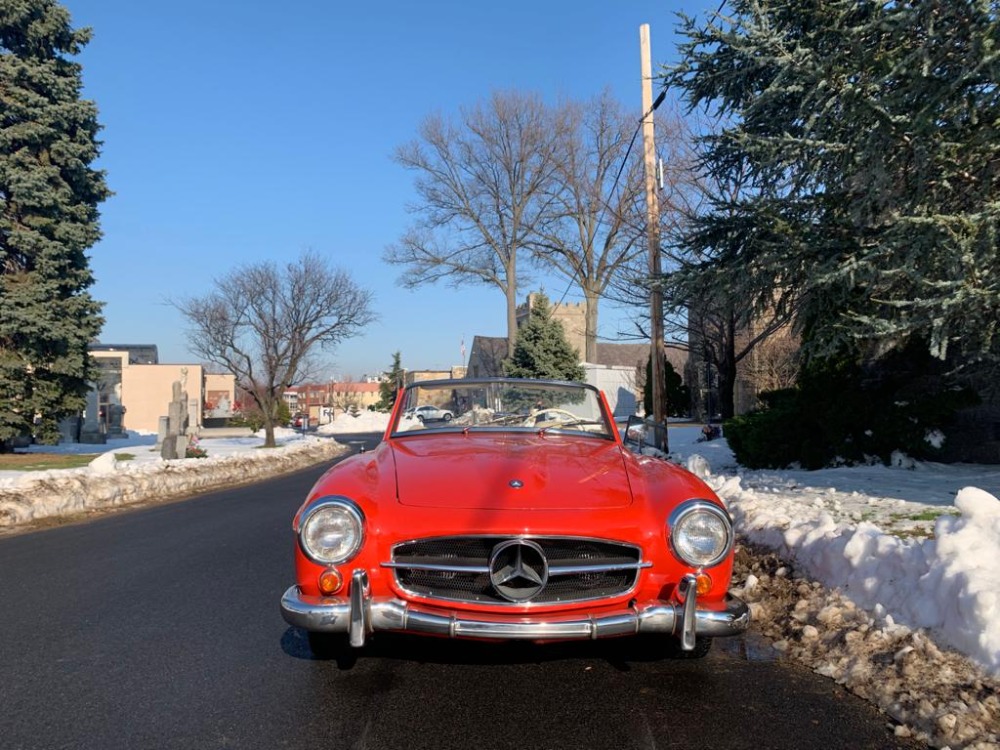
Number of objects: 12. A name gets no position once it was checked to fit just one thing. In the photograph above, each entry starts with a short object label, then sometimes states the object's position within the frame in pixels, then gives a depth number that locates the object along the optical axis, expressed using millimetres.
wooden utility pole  13305
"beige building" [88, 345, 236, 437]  49953
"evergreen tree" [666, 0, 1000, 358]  6137
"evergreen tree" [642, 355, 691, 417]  30969
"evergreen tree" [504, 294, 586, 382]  30625
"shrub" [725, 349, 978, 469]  10648
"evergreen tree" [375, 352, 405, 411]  83312
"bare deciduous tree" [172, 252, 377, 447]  28016
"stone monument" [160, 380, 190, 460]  18594
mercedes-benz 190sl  3277
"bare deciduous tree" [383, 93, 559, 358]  33000
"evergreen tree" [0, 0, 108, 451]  20391
